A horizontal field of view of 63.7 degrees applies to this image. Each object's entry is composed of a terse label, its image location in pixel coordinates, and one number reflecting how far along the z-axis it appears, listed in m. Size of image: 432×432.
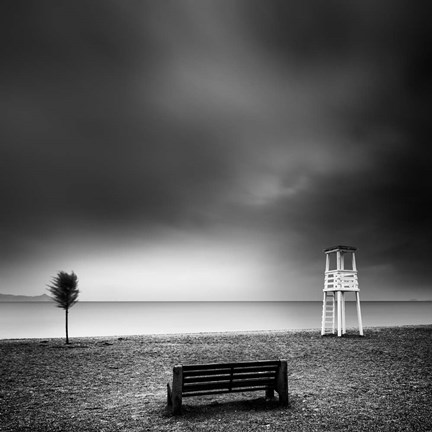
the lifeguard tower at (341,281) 22.66
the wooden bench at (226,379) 7.61
